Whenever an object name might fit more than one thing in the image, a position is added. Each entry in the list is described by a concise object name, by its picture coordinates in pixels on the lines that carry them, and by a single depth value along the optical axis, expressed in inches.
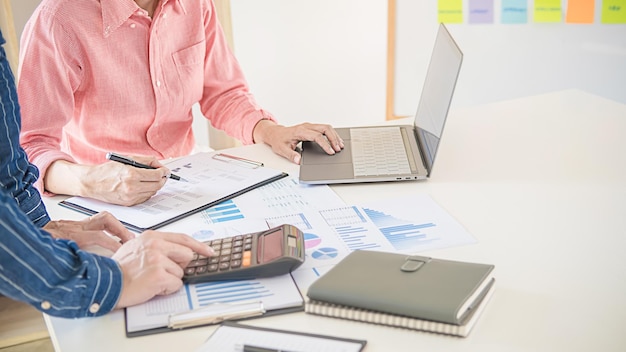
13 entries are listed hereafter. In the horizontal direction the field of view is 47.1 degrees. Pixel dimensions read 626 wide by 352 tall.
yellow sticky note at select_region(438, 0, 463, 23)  117.4
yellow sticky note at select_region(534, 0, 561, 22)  113.7
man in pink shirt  55.2
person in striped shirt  34.9
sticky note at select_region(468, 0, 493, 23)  116.0
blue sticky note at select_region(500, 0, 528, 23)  114.8
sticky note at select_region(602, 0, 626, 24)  111.2
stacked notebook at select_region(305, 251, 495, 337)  34.7
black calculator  39.5
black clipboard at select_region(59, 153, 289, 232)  48.9
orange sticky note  112.3
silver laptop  55.3
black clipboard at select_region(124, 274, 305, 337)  35.9
